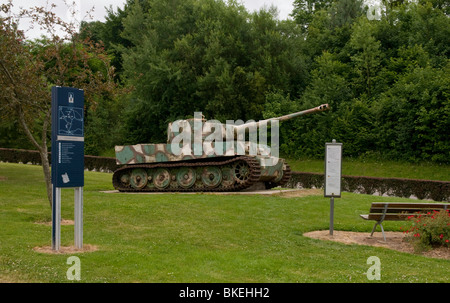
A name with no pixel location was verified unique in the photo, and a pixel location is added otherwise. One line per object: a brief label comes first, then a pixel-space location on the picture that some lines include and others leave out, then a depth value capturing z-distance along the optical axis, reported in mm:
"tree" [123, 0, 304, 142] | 37875
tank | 19438
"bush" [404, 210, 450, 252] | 9648
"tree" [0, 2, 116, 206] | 13226
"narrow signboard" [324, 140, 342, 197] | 11250
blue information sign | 9031
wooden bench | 10516
